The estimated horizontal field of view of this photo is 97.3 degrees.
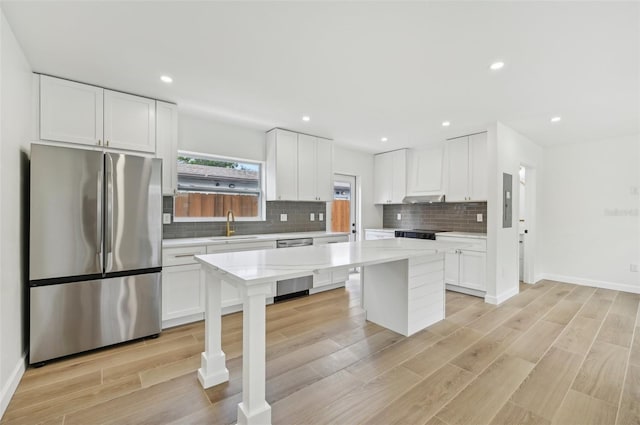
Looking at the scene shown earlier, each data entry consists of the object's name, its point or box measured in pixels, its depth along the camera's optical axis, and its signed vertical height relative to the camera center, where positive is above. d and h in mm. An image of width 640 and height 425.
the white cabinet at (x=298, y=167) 4051 +692
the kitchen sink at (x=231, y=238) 3362 -320
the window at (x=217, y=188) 3611 +335
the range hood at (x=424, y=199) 4727 +242
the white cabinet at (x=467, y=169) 4145 +676
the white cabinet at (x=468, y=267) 3918 -797
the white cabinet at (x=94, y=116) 2445 +906
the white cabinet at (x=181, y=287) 2883 -790
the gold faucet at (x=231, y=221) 3856 -122
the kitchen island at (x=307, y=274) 1575 -631
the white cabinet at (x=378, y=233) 5160 -395
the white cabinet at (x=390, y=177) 5301 +703
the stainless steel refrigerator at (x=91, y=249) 2205 -319
